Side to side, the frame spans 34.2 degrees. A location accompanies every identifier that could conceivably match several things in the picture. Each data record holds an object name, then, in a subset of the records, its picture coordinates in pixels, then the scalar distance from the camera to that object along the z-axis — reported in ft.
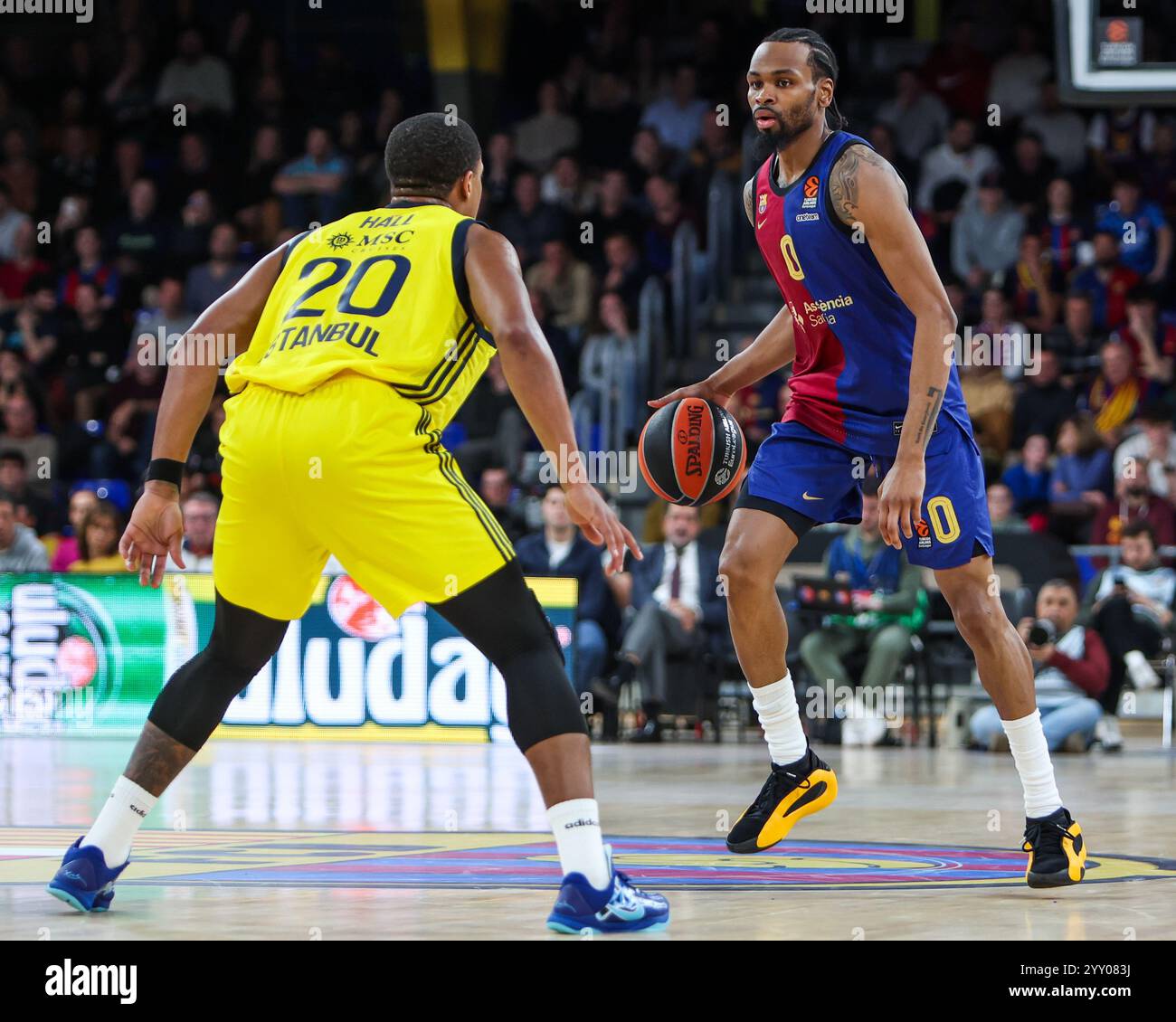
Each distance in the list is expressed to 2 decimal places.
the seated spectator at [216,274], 52.60
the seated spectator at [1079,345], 46.57
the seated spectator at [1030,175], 51.24
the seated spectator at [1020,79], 54.13
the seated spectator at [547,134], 57.93
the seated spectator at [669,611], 38.04
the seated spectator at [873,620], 36.73
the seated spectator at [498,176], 55.47
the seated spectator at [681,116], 55.77
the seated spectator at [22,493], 44.96
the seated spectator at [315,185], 55.93
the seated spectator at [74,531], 41.63
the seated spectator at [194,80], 61.16
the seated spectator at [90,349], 52.24
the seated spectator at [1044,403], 44.96
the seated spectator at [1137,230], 48.34
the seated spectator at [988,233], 50.06
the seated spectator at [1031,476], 43.42
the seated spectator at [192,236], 54.34
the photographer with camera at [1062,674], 34.68
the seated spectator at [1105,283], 47.65
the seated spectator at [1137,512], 40.57
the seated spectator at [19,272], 55.62
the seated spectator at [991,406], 45.55
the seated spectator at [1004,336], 45.57
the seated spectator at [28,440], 48.83
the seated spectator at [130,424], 49.44
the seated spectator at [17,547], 40.29
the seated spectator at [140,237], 55.42
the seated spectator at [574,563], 39.06
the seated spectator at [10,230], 56.80
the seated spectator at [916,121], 53.72
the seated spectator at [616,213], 52.70
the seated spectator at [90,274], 55.21
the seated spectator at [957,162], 51.90
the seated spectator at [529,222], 53.57
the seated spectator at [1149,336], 45.68
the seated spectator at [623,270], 51.24
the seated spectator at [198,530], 40.96
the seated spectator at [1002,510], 40.50
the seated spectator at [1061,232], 49.08
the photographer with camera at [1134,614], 35.73
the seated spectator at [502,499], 42.65
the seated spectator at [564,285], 51.24
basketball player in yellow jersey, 13.41
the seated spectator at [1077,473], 42.63
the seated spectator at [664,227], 53.21
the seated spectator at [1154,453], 41.81
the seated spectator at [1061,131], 52.70
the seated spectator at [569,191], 54.54
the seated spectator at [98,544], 40.37
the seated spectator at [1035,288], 48.01
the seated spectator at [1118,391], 44.75
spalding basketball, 19.04
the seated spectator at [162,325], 51.78
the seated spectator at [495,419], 47.50
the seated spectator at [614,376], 46.65
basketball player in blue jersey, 16.66
